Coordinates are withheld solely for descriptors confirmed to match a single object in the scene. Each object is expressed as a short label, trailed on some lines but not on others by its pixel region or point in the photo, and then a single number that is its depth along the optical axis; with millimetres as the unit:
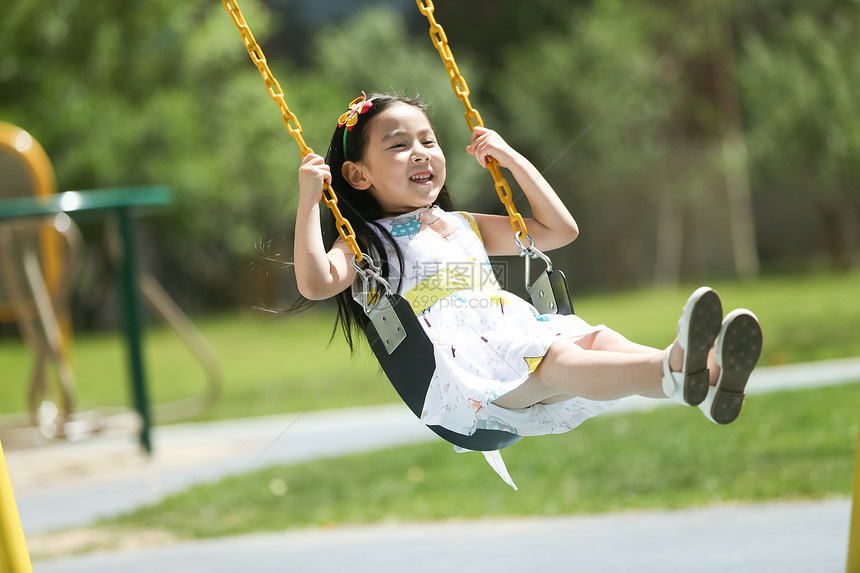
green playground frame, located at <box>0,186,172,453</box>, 12969
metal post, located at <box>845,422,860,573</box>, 4883
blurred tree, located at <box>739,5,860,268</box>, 29125
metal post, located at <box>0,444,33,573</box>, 5082
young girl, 4219
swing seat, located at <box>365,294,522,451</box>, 4988
